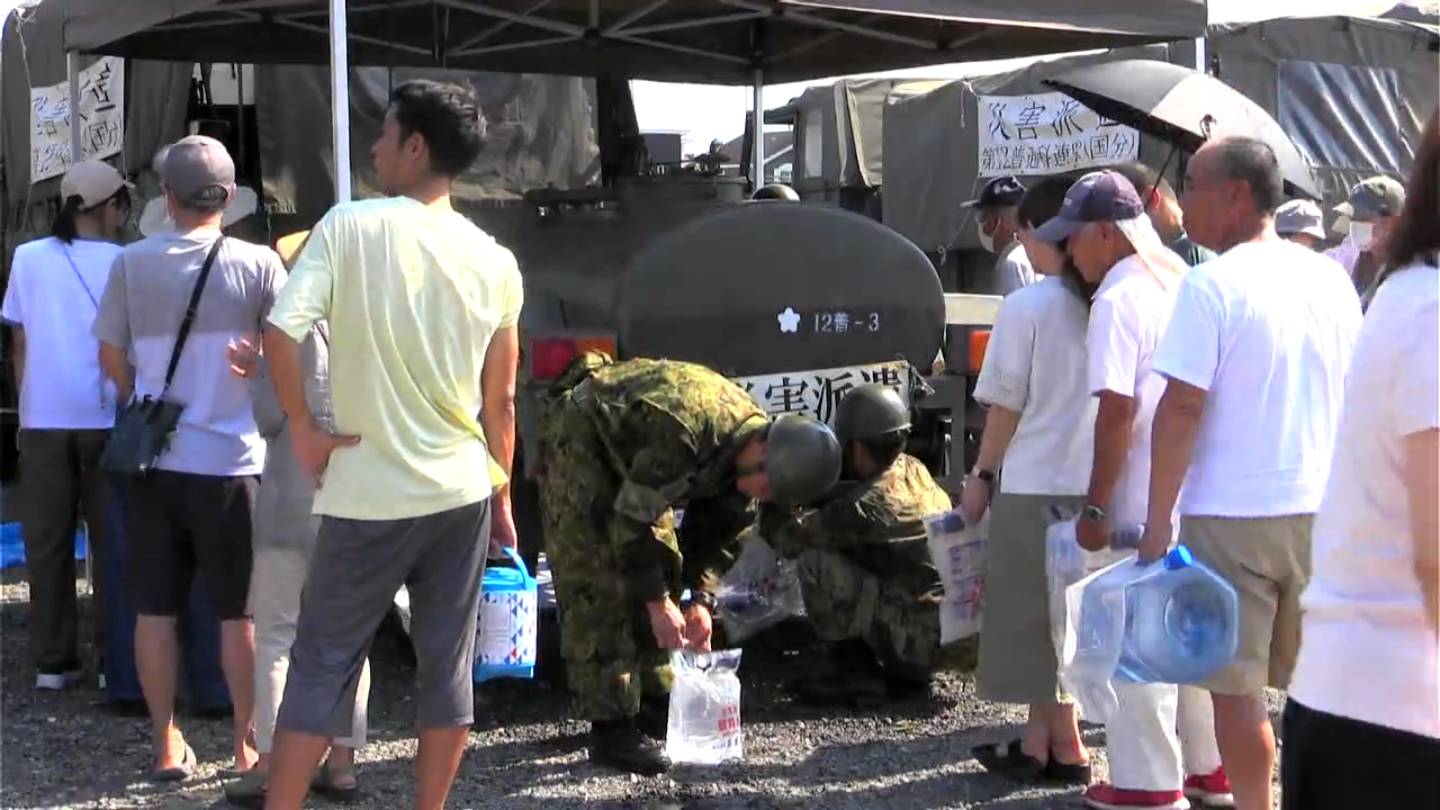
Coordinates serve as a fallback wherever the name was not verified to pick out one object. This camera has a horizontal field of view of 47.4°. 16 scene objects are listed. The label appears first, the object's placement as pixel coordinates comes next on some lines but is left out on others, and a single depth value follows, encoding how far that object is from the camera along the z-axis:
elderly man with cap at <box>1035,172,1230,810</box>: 3.99
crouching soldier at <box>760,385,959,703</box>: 5.14
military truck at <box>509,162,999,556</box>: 5.26
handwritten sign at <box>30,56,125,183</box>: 6.45
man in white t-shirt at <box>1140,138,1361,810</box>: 3.54
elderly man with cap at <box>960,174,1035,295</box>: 6.23
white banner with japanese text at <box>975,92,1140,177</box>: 11.78
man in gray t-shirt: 4.35
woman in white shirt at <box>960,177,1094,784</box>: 4.35
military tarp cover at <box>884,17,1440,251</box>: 11.79
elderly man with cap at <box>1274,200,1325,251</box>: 6.04
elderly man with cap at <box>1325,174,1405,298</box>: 6.50
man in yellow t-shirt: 3.54
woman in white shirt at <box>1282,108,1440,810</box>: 2.08
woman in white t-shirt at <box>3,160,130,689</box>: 5.48
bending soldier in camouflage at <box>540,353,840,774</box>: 4.14
